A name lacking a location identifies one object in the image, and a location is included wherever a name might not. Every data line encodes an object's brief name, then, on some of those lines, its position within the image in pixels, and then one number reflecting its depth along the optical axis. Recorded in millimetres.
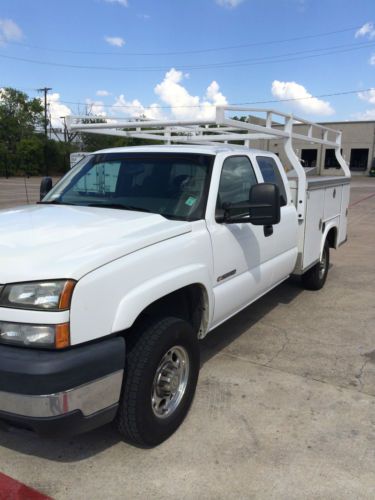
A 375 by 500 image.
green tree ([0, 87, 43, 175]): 57488
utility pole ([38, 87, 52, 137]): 60281
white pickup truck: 2270
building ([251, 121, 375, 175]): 49375
